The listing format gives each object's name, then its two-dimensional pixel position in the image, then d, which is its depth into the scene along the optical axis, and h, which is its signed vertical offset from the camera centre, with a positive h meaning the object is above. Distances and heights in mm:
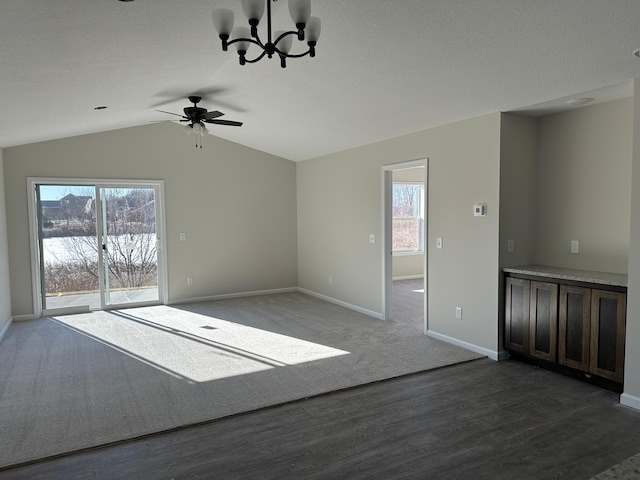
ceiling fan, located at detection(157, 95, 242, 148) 4680 +1168
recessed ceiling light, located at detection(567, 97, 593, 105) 3674 +1025
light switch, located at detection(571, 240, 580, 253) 4137 -297
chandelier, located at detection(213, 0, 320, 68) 2066 +1034
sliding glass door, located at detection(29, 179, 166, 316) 6176 -345
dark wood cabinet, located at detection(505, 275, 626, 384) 3363 -948
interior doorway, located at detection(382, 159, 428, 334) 8852 -242
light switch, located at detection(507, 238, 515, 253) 4247 -297
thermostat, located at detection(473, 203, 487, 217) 4277 +78
